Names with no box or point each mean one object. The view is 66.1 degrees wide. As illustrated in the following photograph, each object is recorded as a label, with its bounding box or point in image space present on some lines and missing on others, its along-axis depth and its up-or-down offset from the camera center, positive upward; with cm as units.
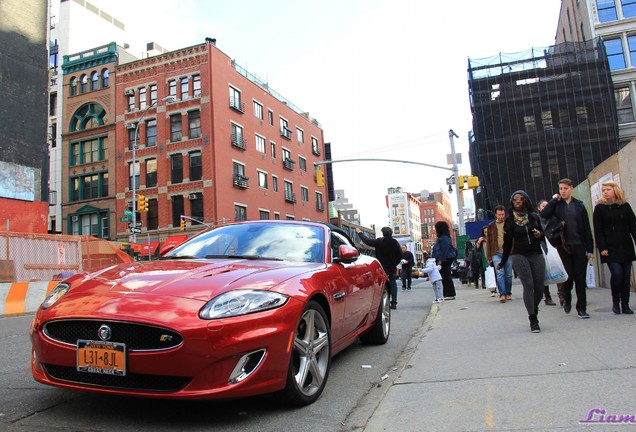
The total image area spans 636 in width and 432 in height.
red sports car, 286 -36
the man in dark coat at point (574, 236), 648 +13
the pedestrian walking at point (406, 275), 1759 -69
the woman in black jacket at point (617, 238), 631 +7
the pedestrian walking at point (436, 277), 1098 -49
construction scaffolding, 3356 +938
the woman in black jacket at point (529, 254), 587 -6
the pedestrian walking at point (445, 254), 1077 +3
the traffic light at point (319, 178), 2412 +420
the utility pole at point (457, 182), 2358 +340
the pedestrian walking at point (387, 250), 1019 +17
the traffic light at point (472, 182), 2184 +314
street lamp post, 2904 +324
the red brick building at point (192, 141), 3741 +1043
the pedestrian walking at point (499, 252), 923 -1
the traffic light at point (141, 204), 2774 +403
